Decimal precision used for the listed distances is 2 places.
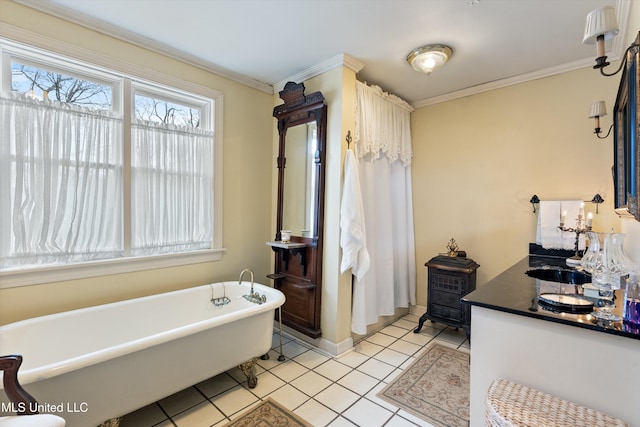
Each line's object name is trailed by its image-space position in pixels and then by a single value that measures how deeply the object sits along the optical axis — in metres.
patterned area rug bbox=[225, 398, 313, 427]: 1.80
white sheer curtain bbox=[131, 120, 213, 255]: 2.48
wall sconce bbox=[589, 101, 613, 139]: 2.11
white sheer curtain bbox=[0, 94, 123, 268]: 1.93
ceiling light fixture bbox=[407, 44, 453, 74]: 2.38
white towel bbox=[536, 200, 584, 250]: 2.55
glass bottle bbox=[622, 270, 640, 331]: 1.08
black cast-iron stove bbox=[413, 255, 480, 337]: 2.92
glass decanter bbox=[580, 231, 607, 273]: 1.40
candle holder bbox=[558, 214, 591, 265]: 2.38
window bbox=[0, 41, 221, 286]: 1.96
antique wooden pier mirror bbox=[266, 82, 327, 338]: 2.78
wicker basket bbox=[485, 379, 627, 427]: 1.03
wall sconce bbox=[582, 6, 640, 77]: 1.26
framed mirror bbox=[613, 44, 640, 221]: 1.22
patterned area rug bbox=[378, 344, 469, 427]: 1.91
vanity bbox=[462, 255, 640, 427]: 1.06
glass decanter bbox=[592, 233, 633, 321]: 1.33
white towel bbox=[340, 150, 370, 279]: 2.60
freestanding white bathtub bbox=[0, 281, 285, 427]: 1.44
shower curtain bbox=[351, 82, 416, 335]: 2.88
